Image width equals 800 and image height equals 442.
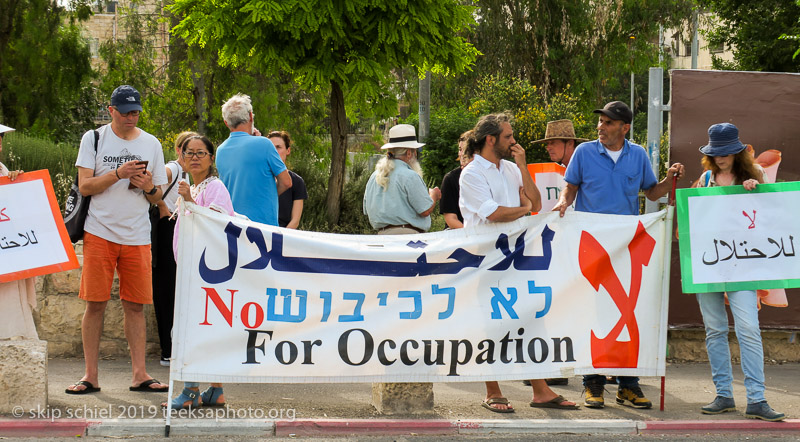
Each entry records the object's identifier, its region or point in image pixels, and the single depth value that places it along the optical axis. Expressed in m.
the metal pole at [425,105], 17.44
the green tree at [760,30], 25.20
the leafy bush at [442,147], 18.27
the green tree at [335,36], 10.85
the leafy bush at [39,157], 12.04
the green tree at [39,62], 19.86
